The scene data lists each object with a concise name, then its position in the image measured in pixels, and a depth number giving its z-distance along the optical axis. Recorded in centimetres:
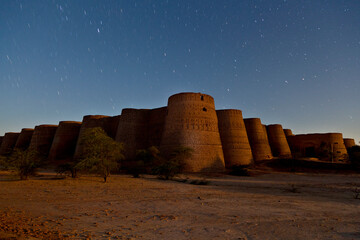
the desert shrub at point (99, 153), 1228
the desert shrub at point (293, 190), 932
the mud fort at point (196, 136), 2072
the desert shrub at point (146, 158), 1945
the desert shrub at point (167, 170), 1503
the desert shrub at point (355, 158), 2249
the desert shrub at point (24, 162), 1223
